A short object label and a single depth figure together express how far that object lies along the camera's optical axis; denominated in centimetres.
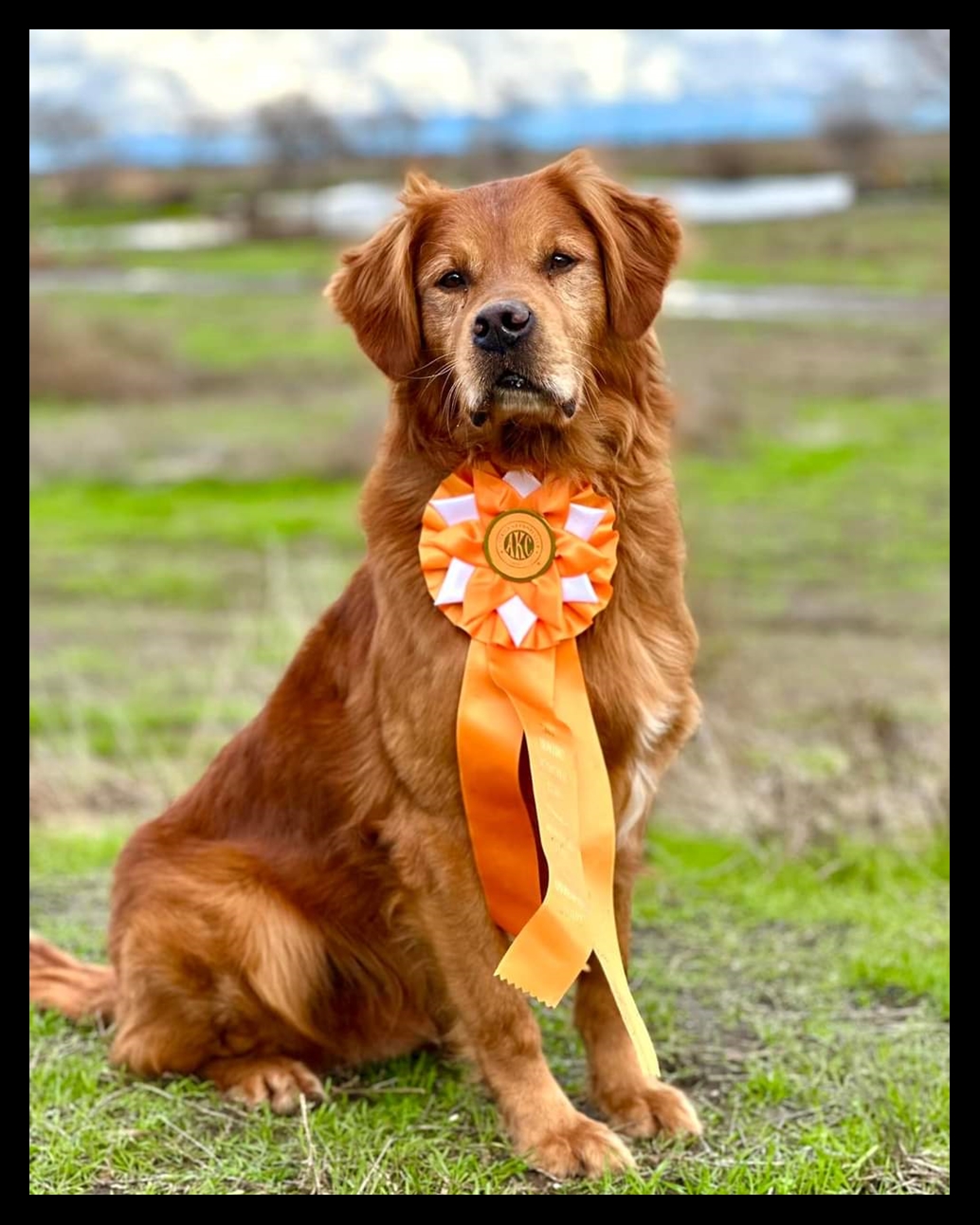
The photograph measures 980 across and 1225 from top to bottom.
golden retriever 337
